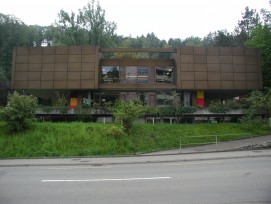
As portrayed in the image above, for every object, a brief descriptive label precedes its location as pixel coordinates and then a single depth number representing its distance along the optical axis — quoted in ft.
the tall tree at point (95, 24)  207.85
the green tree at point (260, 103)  111.34
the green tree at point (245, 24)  255.33
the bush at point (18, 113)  90.22
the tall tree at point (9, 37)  242.99
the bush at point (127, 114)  93.61
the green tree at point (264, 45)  157.07
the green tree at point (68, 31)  203.10
